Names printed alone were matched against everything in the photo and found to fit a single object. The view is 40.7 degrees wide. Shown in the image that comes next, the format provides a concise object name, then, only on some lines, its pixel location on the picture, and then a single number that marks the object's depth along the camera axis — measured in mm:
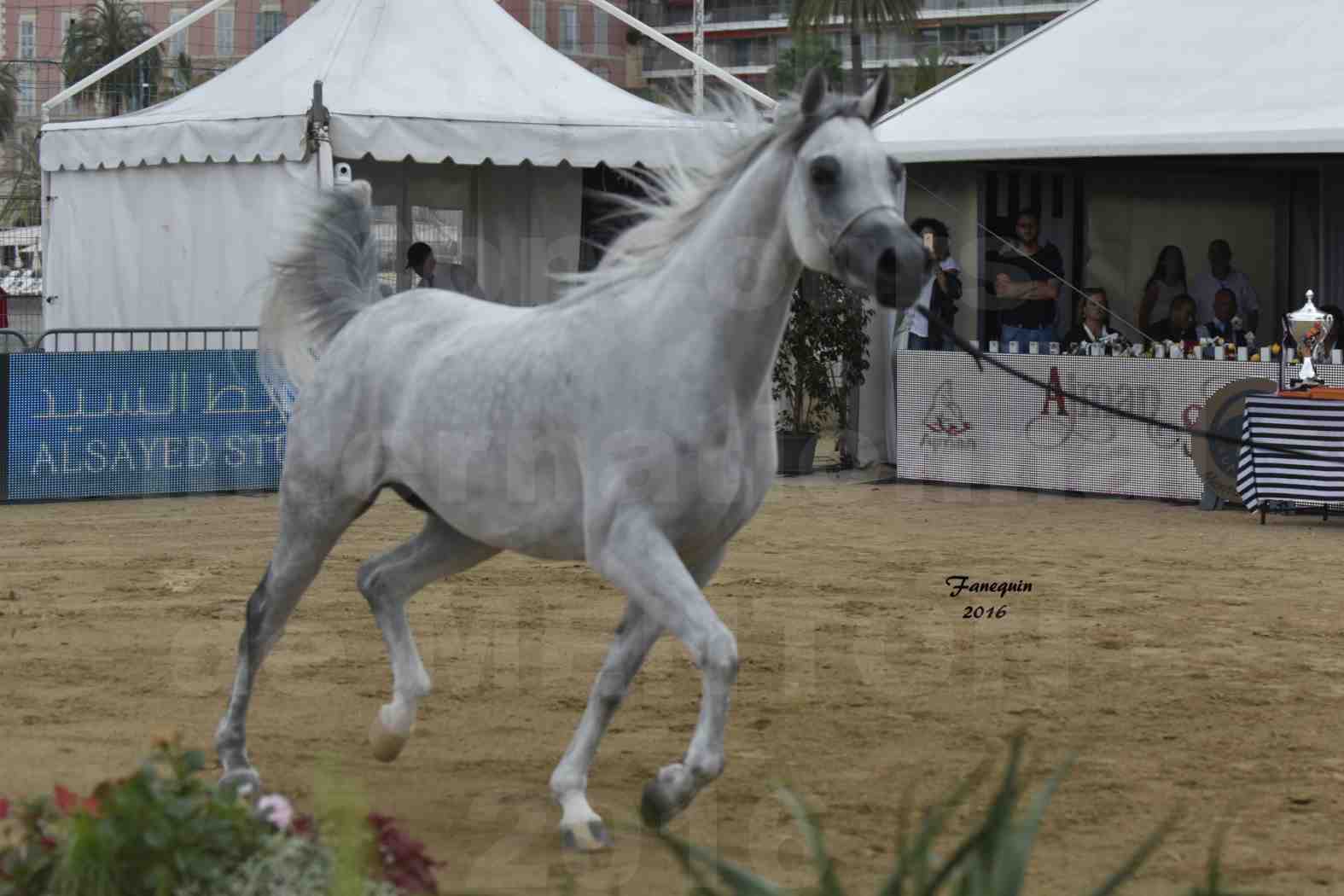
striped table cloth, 12016
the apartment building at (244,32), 55906
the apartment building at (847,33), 71250
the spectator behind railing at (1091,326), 14148
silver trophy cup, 12273
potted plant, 15133
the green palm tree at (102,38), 64625
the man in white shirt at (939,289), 14883
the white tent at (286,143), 14172
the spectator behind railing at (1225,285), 14734
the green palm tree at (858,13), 50469
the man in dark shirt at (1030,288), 14656
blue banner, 13000
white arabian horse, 4672
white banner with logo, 13383
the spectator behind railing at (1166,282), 15133
